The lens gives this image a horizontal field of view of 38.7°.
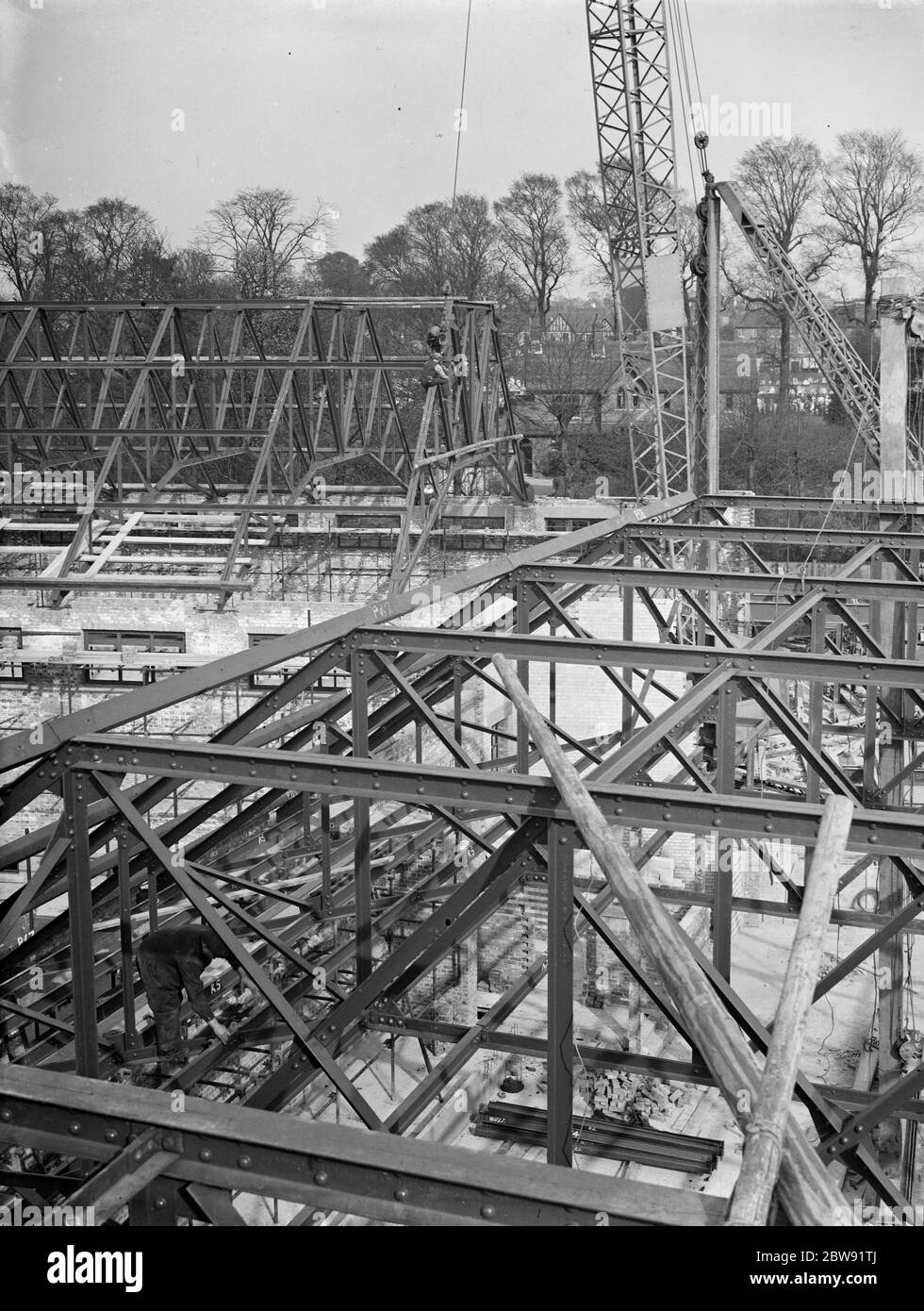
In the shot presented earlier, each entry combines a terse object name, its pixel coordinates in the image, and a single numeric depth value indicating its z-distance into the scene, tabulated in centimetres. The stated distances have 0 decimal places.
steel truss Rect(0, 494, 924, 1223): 401
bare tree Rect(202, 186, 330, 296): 4459
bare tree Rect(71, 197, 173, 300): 4325
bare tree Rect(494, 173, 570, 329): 4612
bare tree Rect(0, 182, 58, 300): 4225
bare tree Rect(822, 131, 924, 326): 4241
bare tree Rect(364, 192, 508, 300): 4612
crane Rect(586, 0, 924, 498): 2900
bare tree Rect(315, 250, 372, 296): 4656
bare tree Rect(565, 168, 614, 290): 4550
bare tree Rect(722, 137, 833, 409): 4359
